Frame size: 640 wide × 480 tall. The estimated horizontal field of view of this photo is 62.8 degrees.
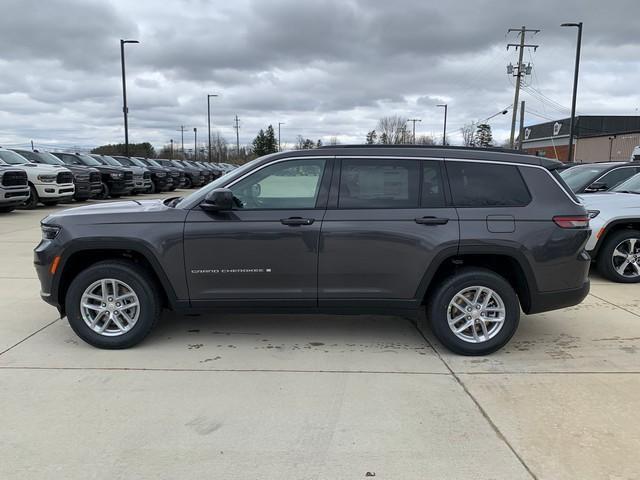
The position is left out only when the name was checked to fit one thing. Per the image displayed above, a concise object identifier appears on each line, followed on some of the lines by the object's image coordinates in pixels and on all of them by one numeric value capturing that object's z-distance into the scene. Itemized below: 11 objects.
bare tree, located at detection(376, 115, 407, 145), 77.07
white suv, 7.07
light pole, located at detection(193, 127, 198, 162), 83.38
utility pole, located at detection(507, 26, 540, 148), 38.71
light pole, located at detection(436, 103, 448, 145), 61.78
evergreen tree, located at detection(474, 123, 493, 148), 109.44
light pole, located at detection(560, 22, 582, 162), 25.23
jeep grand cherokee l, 4.31
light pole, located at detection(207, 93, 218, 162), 49.84
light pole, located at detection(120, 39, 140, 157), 26.31
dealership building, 49.81
